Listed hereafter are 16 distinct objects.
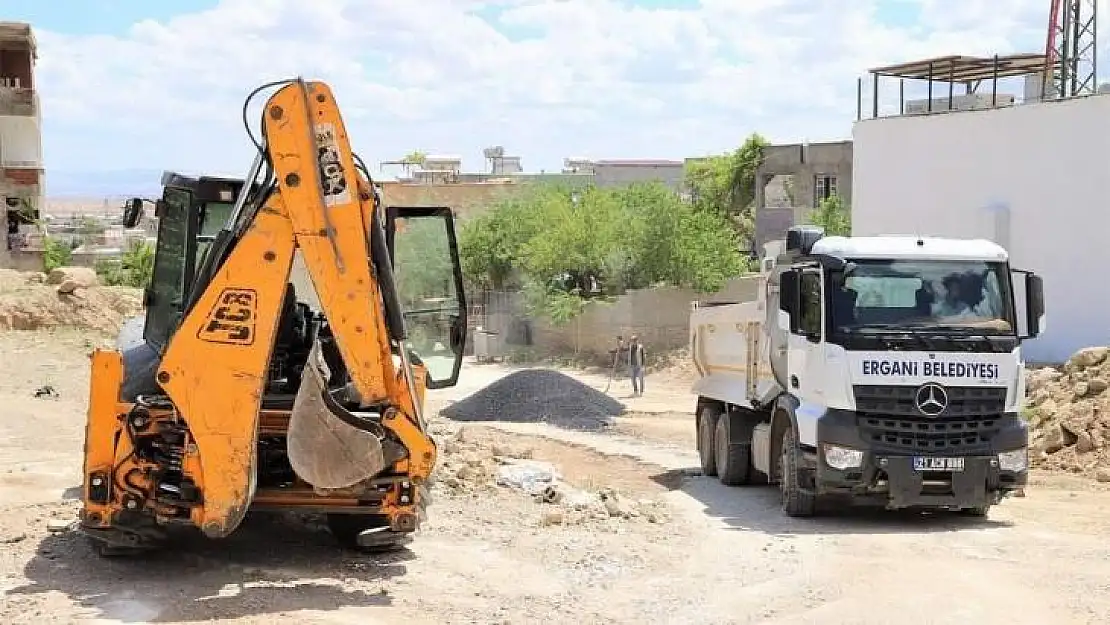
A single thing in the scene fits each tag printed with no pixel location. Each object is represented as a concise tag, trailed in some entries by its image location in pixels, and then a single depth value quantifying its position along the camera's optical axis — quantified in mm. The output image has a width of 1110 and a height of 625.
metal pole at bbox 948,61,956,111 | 29502
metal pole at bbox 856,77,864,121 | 31416
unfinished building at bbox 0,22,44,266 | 50312
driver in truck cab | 12867
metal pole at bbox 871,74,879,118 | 31094
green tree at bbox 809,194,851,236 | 45500
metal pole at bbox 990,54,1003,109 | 28750
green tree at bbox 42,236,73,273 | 48072
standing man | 32641
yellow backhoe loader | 8328
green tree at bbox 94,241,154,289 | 41250
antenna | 28109
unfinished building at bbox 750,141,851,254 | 50375
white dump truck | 12578
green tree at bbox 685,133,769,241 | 54250
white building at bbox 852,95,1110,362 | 24500
